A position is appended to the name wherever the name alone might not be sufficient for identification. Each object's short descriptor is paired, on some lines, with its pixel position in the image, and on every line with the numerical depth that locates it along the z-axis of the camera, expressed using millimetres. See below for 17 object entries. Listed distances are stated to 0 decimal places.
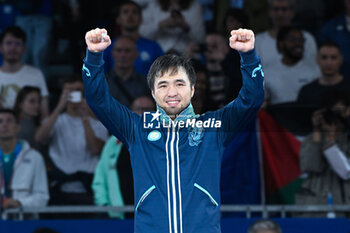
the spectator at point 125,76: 15531
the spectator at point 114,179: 14008
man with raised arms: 8070
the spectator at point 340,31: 17344
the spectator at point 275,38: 16703
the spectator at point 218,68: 15211
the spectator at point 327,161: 13656
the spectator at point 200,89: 14565
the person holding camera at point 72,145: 14312
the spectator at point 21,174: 14094
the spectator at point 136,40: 16766
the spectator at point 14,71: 16308
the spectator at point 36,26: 18625
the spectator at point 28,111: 14617
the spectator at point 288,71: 15922
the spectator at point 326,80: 14844
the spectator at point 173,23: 17891
